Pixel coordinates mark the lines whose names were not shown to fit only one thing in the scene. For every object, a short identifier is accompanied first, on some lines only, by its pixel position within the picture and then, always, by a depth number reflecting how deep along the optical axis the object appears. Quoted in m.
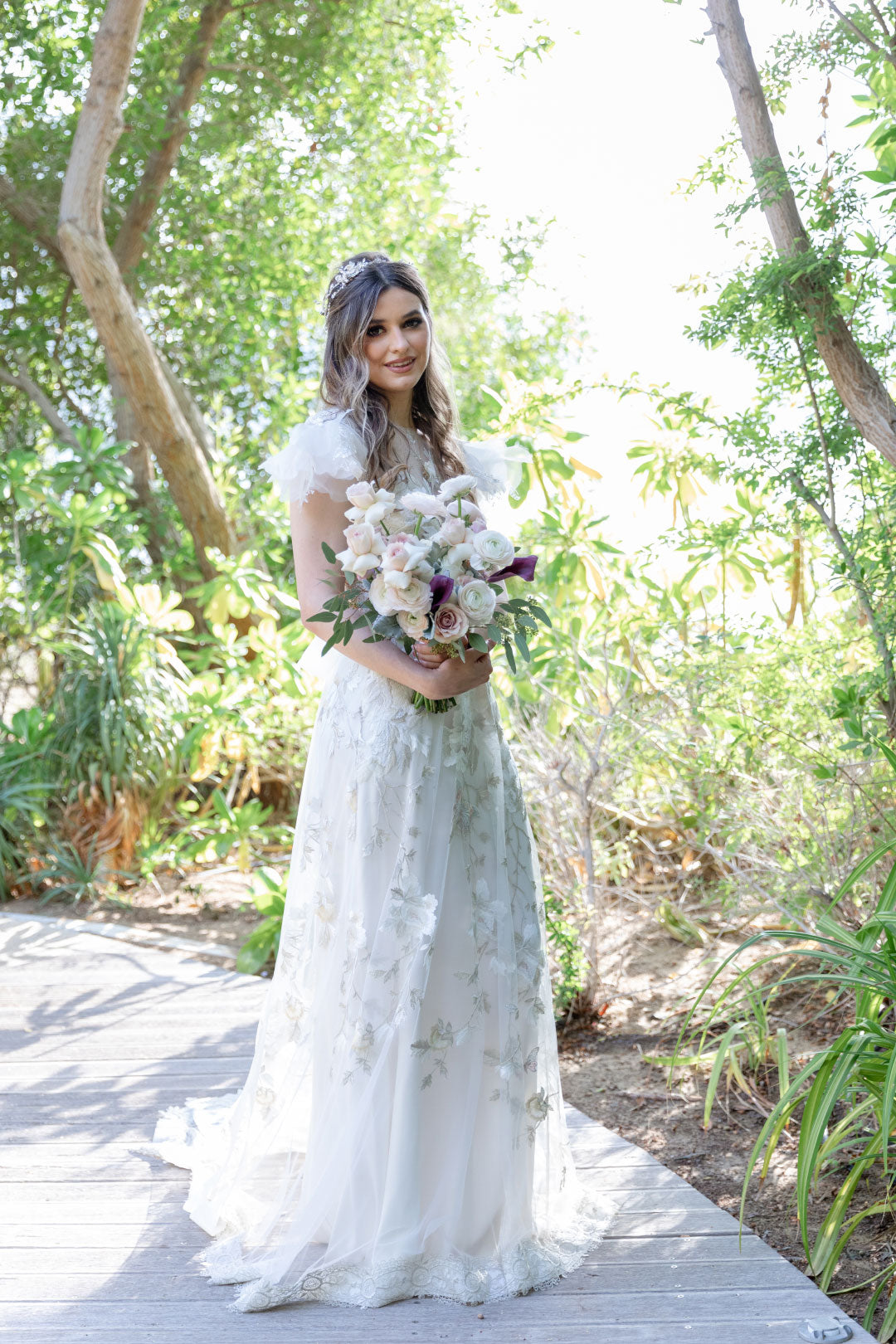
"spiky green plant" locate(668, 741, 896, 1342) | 1.90
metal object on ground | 1.85
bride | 2.10
